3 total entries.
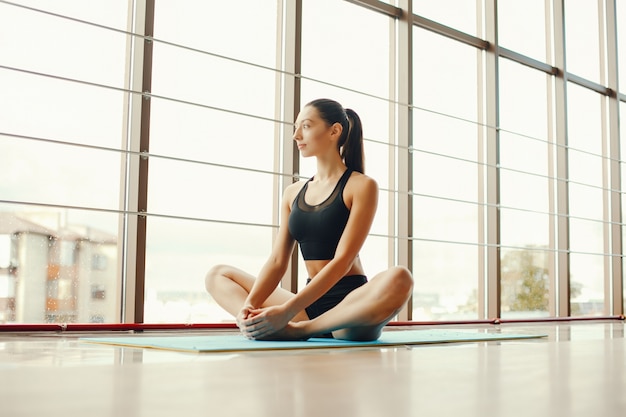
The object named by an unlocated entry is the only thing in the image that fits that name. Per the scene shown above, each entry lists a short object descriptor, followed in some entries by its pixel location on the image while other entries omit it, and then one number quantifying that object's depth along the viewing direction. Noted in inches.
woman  65.5
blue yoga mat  58.6
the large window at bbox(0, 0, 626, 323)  104.6
